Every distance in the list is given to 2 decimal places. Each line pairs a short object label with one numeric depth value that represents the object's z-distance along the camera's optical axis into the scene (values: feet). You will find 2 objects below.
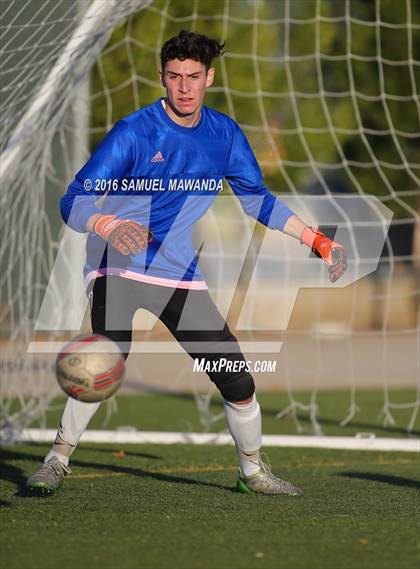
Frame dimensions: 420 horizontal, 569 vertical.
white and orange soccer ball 33.35
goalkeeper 36.68
